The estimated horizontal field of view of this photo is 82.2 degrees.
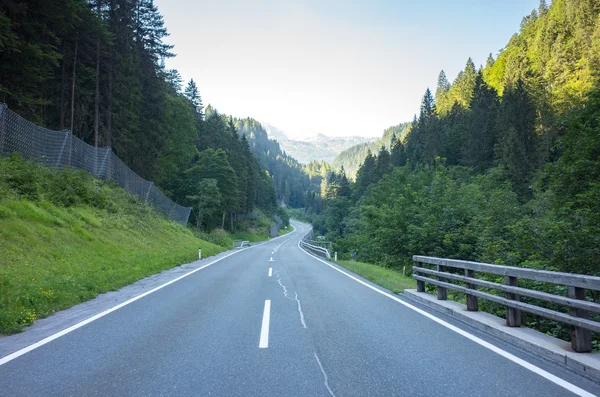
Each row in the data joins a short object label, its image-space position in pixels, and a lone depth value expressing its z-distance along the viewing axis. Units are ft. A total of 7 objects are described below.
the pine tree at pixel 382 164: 237.12
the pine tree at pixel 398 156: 247.74
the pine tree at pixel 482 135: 159.07
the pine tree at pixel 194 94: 201.46
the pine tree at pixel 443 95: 289.53
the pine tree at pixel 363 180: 247.50
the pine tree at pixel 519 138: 123.95
